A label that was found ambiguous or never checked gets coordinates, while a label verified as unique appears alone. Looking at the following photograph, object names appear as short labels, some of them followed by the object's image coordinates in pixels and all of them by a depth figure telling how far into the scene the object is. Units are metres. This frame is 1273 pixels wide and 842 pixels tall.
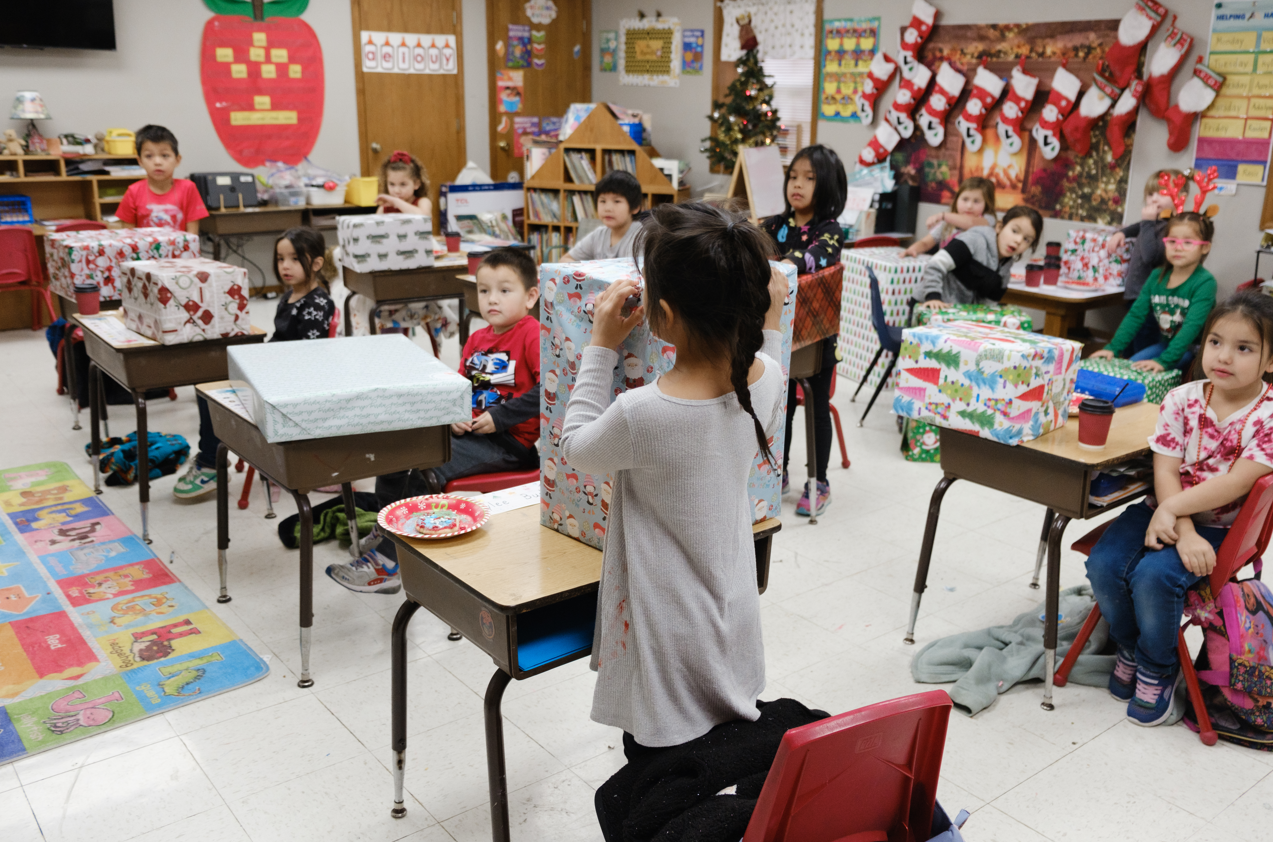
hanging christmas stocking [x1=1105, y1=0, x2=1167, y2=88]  5.45
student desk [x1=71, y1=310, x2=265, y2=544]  3.36
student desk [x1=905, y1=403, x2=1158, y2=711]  2.50
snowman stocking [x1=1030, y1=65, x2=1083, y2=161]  5.93
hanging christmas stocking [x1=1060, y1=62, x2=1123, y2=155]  5.76
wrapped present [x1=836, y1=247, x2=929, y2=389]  4.97
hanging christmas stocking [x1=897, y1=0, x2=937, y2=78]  6.59
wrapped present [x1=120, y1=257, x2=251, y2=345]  3.34
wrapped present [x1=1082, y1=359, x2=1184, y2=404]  4.41
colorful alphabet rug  2.55
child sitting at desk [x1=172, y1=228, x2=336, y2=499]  3.79
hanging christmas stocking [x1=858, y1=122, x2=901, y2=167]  7.02
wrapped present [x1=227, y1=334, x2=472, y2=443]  2.39
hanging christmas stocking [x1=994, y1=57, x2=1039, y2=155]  6.13
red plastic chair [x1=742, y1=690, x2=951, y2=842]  1.21
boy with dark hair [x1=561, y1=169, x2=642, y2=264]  4.27
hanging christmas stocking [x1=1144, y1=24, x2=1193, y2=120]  5.37
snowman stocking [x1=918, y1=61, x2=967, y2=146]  6.53
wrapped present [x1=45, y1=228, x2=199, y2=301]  4.16
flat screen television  6.70
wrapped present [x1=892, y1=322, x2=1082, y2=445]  2.54
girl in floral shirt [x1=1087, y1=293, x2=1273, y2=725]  2.37
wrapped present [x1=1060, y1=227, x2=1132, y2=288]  5.38
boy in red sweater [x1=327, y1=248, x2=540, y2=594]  3.04
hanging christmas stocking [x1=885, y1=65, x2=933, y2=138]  6.73
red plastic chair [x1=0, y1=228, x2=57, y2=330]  5.86
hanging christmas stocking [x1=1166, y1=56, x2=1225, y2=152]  5.31
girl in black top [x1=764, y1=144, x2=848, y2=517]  3.57
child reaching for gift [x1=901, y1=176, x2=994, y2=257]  5.15
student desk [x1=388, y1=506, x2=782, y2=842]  1.73
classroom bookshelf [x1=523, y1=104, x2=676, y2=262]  7.54
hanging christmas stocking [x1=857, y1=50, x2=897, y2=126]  6.93
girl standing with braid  1.44
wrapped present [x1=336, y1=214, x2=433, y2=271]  4.60
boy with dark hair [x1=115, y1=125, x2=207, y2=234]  5.04
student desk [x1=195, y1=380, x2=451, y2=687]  2.52
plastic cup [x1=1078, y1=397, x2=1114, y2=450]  2.50
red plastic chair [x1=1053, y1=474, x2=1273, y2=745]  2.33
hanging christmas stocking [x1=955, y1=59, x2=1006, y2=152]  6.31
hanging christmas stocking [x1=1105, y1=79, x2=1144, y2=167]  5.63
